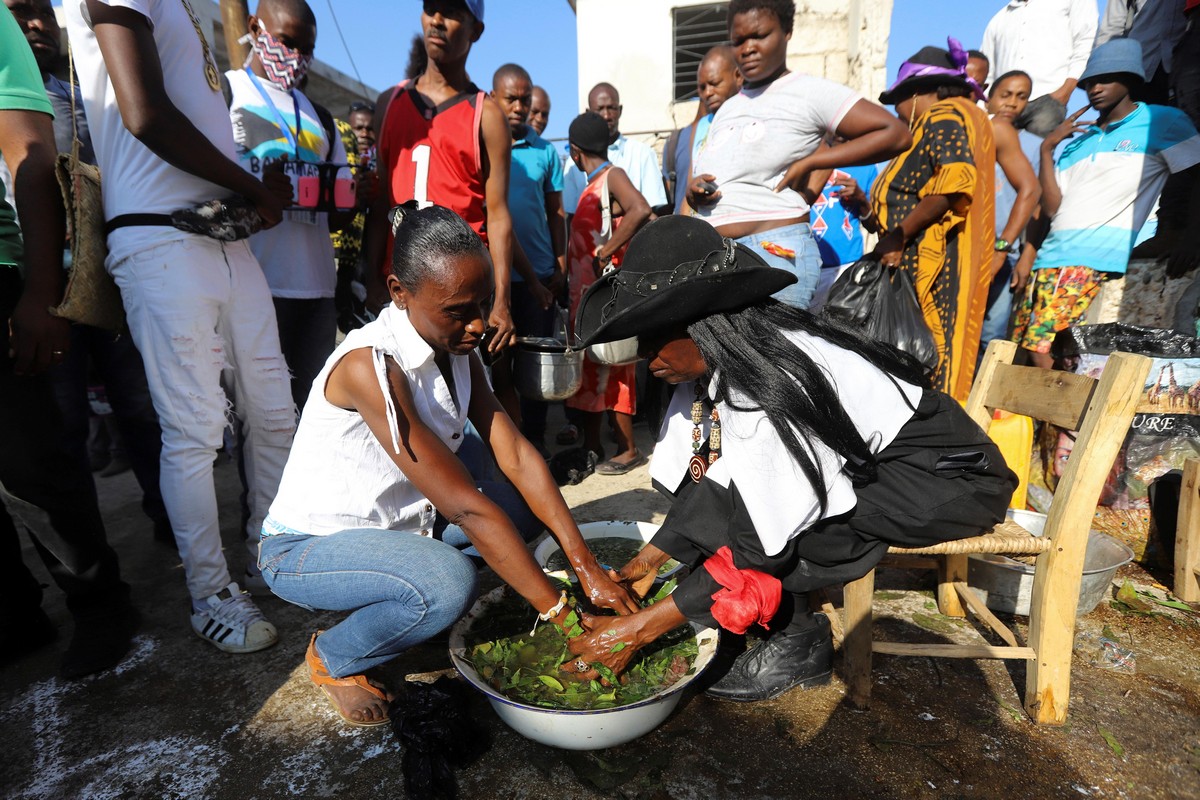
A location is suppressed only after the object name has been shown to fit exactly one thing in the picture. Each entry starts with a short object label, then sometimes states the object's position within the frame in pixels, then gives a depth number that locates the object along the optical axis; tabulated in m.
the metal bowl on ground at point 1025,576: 2.32
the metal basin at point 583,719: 1.56
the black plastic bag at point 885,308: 2.88
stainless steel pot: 3.40
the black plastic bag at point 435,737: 1.61
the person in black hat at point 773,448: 1.60
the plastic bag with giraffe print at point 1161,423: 2.92
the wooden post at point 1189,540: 2.56
